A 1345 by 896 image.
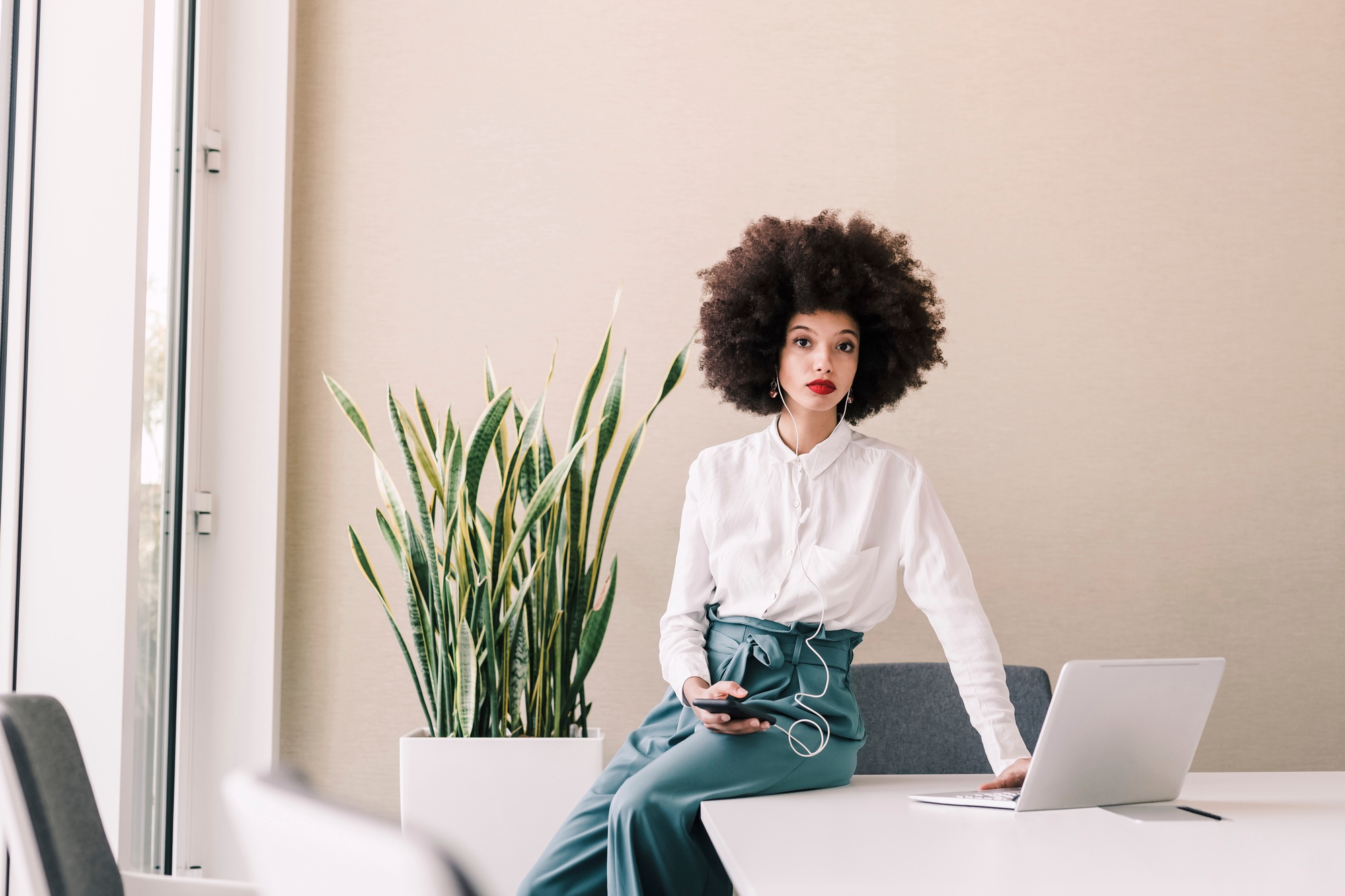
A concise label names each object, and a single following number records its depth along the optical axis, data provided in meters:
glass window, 2.23
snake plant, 2.11
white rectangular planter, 2.03
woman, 1.48
